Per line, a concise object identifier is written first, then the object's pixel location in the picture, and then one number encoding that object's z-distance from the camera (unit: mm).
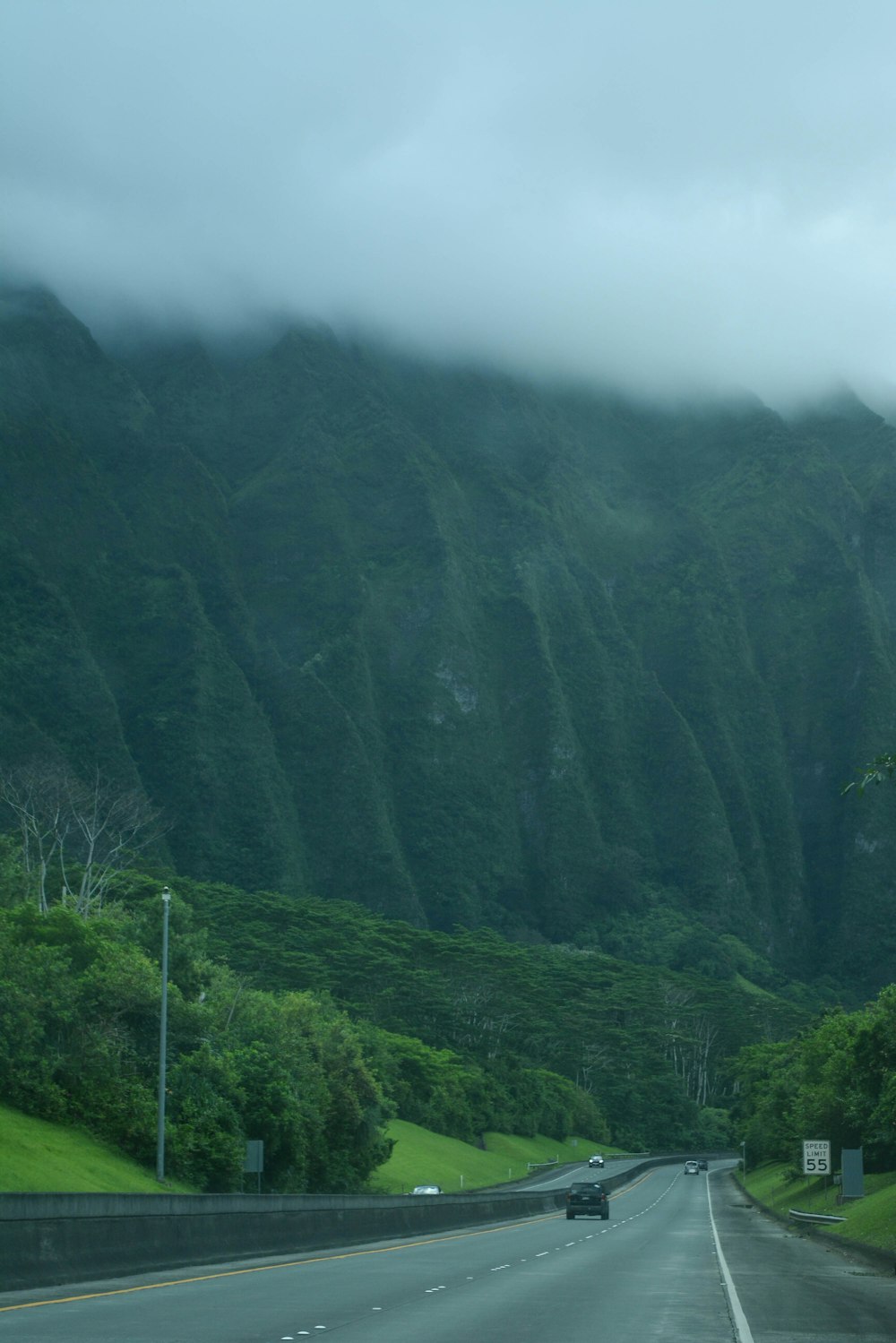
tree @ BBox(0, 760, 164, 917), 93750
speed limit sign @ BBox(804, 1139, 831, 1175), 52219
